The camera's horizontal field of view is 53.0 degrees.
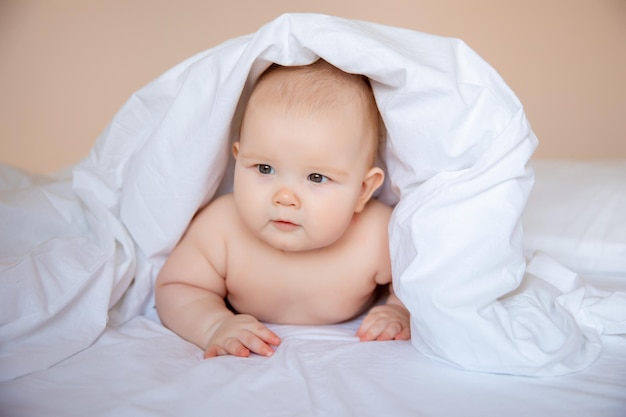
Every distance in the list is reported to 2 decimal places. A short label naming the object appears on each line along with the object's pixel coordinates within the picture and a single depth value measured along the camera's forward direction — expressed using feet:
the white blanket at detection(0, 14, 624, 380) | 3.03
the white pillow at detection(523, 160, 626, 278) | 4.26
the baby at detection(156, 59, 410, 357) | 3.35
